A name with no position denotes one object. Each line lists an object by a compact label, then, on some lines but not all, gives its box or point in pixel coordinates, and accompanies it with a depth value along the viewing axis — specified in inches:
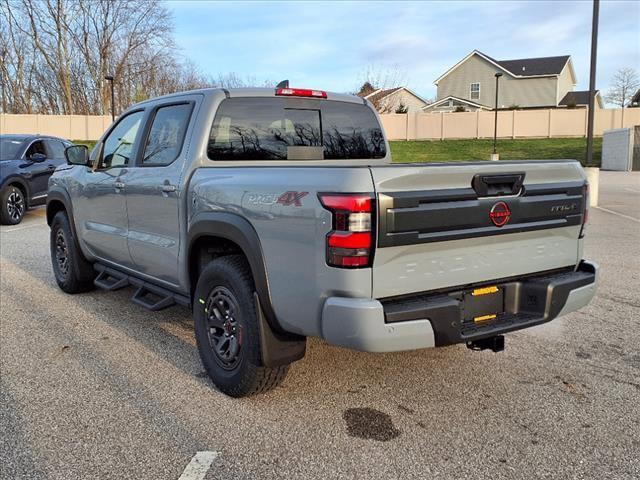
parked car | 453.7
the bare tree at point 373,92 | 1747.0
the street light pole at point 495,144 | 1475.1
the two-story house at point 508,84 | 1994.3
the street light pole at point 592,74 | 561.0
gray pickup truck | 111.3
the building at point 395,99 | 1775.0
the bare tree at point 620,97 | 2564.0
